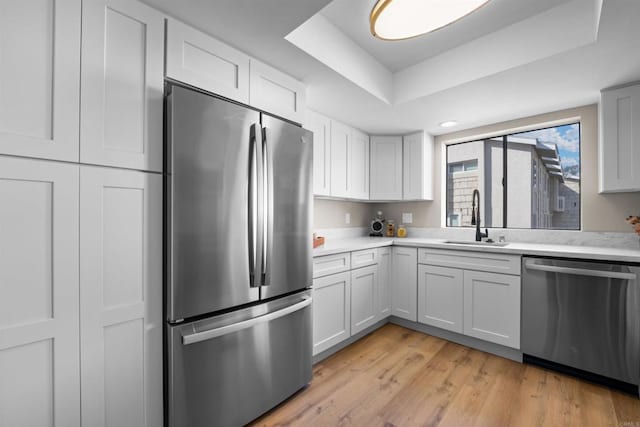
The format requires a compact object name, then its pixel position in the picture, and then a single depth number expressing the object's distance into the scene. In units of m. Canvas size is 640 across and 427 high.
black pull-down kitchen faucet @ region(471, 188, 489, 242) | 2.97
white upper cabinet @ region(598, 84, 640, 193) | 2.14
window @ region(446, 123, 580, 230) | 2.78
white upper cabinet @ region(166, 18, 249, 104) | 1.44
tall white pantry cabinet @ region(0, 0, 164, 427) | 1.03
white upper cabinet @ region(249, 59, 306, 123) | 1.79
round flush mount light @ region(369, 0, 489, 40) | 1.33
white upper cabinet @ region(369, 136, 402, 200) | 3.46
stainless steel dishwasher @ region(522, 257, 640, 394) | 1.89
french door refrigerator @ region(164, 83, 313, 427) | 1.34
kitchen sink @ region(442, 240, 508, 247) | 2.73
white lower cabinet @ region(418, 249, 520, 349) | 2.35
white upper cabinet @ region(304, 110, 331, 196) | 2.69
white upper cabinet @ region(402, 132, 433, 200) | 3.34
